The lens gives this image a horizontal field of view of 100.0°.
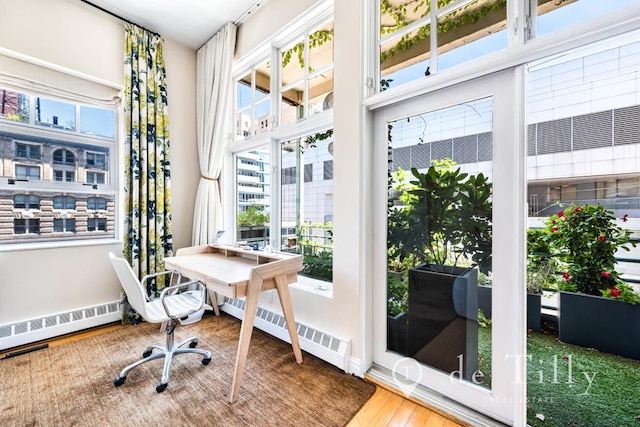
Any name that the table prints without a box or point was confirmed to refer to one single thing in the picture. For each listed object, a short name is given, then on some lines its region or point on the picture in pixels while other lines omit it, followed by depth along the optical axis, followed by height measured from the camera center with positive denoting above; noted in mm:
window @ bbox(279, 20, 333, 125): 2404 +1294
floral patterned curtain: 2846 +624
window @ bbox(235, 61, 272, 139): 2934 +1277
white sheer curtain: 3109 +997
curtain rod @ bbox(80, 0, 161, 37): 2666 +2081
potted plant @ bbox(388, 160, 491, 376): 1581 -243
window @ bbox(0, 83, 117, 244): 2445 +462
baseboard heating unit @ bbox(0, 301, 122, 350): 2328 -1046
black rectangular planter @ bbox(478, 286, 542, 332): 1751 -672
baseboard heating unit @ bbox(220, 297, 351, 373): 1977 -1046
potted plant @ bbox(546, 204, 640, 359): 1396 -415
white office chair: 1787 -699
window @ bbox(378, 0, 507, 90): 1533 +1120
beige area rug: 1545 -1174
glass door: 1429 -202
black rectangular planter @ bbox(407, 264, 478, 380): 1604 -689
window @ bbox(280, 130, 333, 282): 2361 +89
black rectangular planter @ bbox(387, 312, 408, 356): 1903 -876
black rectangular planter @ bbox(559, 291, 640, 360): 1423 -644
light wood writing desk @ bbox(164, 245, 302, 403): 1765 -451
